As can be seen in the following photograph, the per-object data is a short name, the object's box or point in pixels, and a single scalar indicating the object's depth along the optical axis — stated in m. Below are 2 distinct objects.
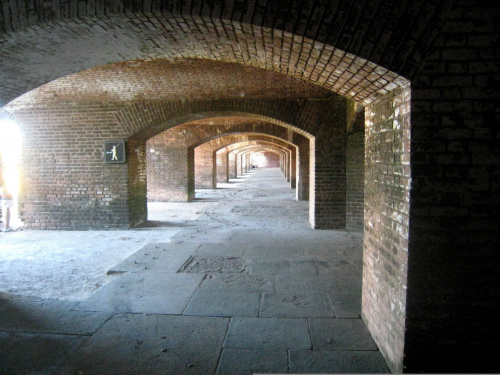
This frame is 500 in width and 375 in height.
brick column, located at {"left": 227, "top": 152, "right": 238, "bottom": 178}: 27.80
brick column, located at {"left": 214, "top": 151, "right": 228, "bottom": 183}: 23.02
